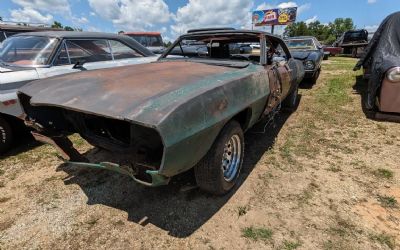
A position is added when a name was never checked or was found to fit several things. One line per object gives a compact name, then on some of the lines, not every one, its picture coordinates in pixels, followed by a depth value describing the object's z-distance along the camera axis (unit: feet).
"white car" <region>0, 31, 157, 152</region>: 12.44
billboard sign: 143.95
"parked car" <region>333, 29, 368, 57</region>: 58.95
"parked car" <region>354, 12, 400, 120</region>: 15.64
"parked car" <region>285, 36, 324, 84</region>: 24.70
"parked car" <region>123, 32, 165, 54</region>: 43.37
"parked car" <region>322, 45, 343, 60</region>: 63.82
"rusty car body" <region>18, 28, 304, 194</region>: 6.52
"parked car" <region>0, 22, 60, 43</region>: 27.37
